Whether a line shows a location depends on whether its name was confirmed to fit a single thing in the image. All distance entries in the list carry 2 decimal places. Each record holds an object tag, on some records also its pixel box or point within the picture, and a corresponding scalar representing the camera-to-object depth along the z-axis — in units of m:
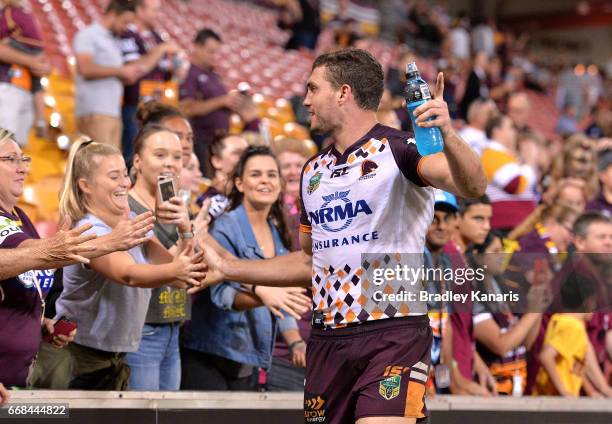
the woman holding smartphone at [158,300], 8.16
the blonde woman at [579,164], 14.97
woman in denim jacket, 8.70
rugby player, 6.02
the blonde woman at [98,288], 7.57
